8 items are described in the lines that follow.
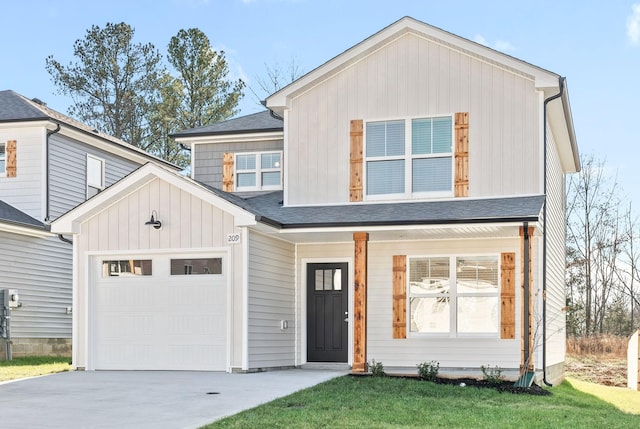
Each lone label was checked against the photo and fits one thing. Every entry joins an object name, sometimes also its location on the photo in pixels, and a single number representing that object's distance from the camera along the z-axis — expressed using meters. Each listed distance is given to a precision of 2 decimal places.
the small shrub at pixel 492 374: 13.76
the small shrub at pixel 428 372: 14.22
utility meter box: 19.27
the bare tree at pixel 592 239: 32.84
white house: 14.84
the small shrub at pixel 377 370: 14.48
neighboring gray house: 19.92
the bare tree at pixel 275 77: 33.94
